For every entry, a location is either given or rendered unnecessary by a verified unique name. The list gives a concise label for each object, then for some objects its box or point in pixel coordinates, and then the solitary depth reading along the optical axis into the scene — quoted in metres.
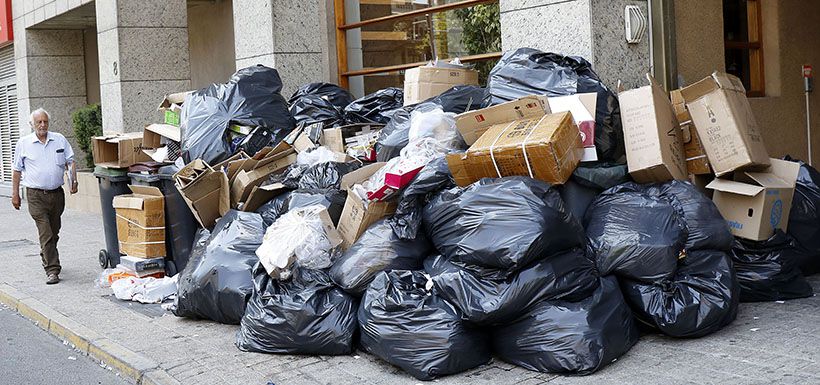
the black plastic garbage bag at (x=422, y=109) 6.75
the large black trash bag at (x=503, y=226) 4.85
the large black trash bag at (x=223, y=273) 6.27
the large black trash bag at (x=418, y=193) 5.58
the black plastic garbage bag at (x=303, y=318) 5.48
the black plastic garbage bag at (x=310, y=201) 6.46
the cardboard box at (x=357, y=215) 5.93
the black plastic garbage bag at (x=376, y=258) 5.53
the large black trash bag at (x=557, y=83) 6.09
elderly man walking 8.98
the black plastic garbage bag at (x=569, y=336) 4.77
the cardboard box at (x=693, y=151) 6.25
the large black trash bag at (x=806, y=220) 6.45
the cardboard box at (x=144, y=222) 8.03
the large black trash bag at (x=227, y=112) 8.16
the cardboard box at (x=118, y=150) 8.67
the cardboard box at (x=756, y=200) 6.00
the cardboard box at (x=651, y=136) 5.80
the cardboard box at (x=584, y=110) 5.87
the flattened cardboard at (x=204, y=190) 7.36
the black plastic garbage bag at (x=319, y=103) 8.93
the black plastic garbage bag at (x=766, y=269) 6.09
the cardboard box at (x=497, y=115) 5.92
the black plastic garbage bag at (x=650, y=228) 5.18
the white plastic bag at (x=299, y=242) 5.73
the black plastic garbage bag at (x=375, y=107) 8.65
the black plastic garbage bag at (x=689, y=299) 5.17
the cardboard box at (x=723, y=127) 6.01
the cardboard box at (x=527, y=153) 5.32
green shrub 16.22
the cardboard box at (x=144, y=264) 8.06
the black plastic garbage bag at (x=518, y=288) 4.84
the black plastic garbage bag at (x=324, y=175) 6.89
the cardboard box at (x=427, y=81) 7.73
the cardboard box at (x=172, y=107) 9.05
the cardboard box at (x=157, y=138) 8.64
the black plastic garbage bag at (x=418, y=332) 4.93
